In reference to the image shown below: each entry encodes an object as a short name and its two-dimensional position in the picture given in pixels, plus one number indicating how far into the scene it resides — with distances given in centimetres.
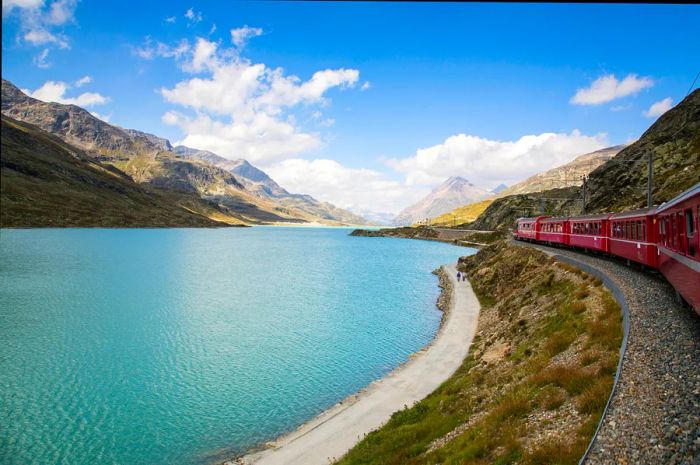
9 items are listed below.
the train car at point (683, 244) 1905
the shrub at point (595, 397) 1420
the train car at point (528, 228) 8199
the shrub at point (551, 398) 1597
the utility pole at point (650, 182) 4282
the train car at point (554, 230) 6290
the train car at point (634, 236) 3156
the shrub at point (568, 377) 1644
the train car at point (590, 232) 4559
